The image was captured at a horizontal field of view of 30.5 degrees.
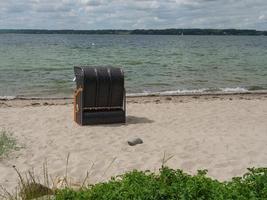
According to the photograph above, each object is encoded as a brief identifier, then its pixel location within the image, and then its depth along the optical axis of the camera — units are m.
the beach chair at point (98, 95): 9.91
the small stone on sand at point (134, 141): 8.43
